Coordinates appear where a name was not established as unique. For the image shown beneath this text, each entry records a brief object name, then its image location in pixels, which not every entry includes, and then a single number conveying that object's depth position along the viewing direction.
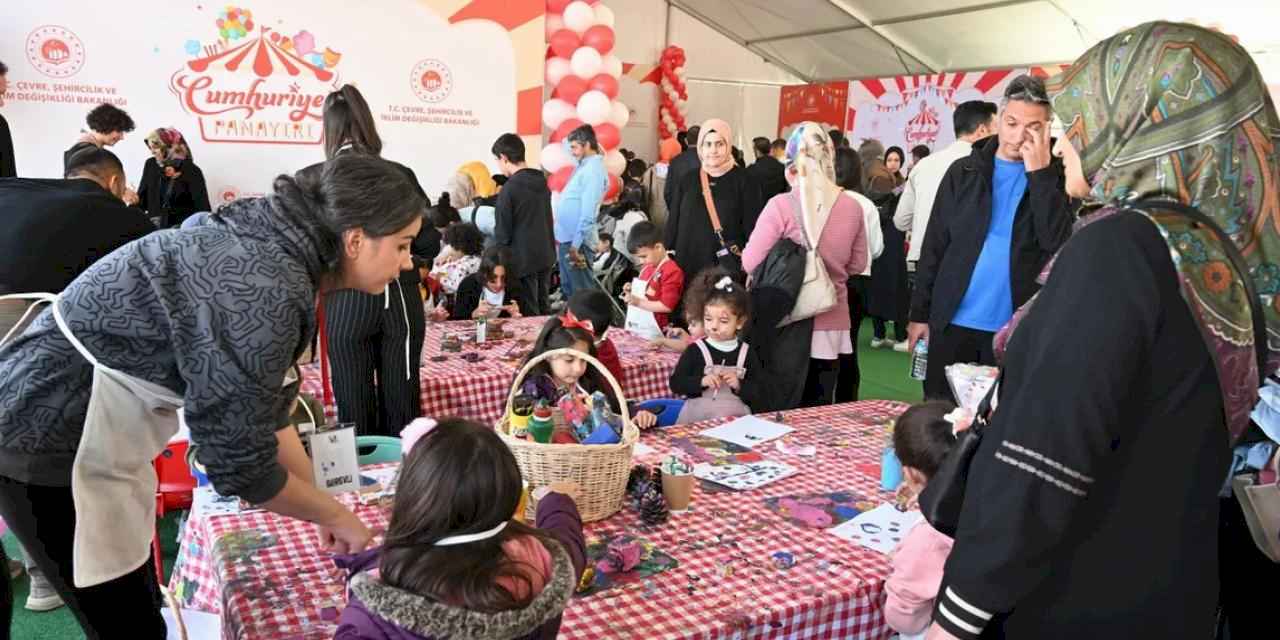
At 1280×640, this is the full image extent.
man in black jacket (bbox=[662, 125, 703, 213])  4.75
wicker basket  1.76
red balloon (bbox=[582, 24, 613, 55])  8.29
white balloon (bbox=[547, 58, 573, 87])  8.33
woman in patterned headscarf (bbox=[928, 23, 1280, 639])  1.00
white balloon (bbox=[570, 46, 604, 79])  8.15
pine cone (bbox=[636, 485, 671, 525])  1.87
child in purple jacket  1.12
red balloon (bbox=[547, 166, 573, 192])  7.87
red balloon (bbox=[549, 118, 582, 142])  8.09
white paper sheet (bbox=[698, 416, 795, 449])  2.45
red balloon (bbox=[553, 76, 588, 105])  8.25
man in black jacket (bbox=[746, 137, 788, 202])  4.91
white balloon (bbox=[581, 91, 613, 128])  8.07
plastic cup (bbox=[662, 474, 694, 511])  1.91
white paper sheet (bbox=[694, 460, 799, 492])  2.11
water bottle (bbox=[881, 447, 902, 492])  2.10
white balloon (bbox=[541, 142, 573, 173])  7.90
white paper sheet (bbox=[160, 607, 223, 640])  1.69
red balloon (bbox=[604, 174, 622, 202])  8.14
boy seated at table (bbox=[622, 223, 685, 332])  4.14
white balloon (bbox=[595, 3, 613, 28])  8.41
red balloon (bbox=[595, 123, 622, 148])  8.19
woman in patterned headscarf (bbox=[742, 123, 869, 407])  3.41
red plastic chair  2.92
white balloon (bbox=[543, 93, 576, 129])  8.16
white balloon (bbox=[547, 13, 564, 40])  8.40
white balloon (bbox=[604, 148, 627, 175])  8.22
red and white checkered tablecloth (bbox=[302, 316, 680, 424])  3.23
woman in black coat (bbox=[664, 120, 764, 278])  4.66
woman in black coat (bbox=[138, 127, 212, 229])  6.29
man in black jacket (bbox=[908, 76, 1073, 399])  2.73
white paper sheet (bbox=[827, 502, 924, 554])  1.82
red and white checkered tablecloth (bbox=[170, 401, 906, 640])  1.46
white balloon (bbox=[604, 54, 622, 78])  8.31
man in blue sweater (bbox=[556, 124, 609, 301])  5.77
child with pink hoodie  1.55
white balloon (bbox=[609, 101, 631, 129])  8.27
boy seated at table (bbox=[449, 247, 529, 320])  4.48
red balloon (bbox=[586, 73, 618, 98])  8.28
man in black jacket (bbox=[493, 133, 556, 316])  5.25
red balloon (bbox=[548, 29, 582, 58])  8.31
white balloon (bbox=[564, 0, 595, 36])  8.27
